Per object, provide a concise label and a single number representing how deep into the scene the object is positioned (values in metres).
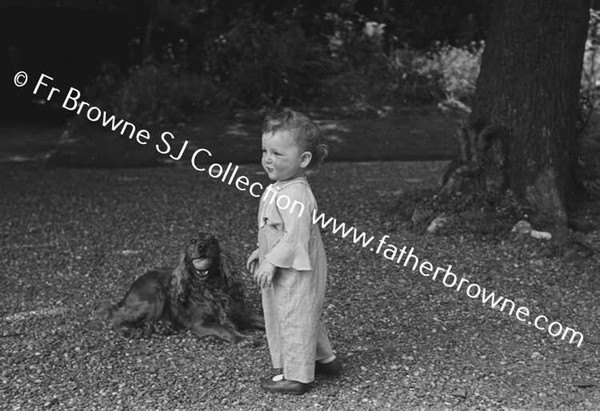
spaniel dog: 4.80
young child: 3.99
